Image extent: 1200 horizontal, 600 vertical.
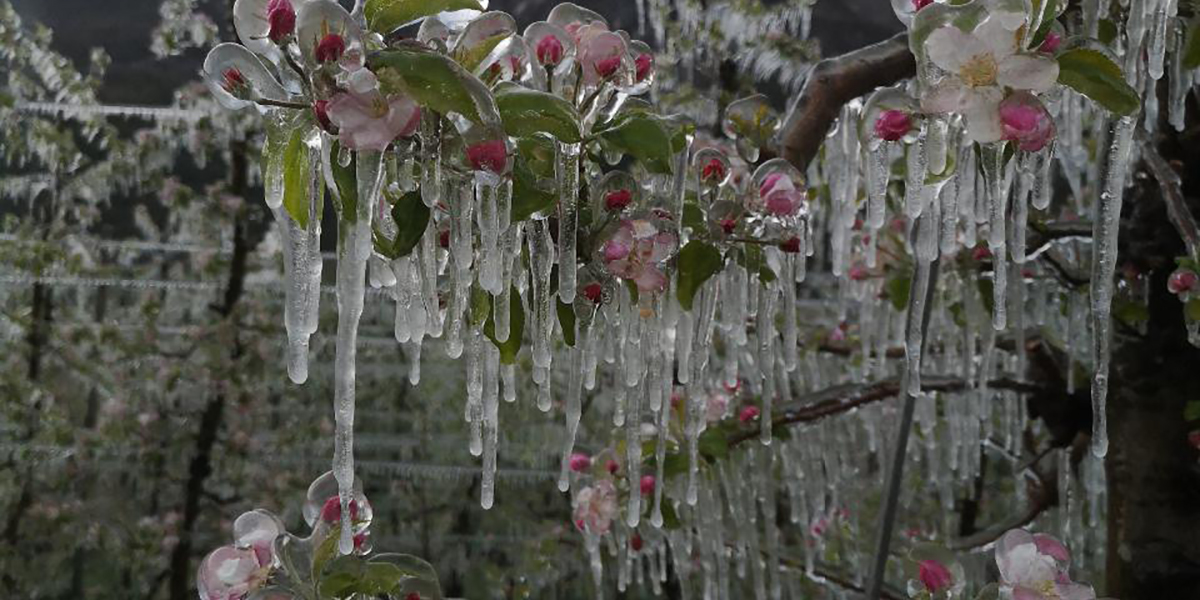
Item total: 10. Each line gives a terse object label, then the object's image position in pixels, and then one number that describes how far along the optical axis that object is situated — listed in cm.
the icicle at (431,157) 44
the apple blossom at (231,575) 57
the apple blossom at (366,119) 41
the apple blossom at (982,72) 44
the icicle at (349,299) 42
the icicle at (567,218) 50
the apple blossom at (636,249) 54
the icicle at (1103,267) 51
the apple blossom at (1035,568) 59
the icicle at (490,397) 54
